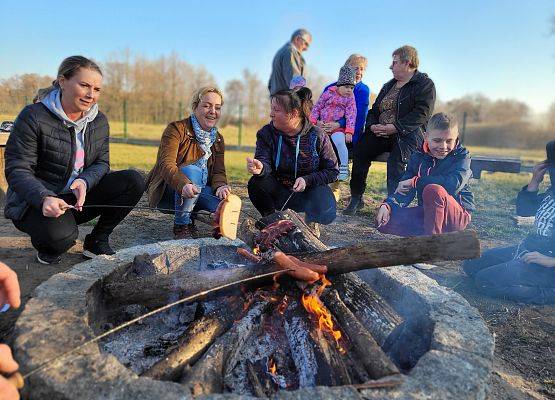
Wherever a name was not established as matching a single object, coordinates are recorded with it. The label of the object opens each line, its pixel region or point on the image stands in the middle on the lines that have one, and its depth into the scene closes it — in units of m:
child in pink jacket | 5.44
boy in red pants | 3.45
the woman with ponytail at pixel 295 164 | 3.87
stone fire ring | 1.43
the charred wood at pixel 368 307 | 2.09
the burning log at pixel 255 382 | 1.71
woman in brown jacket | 3.88
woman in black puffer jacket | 2.95
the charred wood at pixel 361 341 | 1.63
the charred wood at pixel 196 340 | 1.68
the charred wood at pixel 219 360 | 1.64
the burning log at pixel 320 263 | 2.10
